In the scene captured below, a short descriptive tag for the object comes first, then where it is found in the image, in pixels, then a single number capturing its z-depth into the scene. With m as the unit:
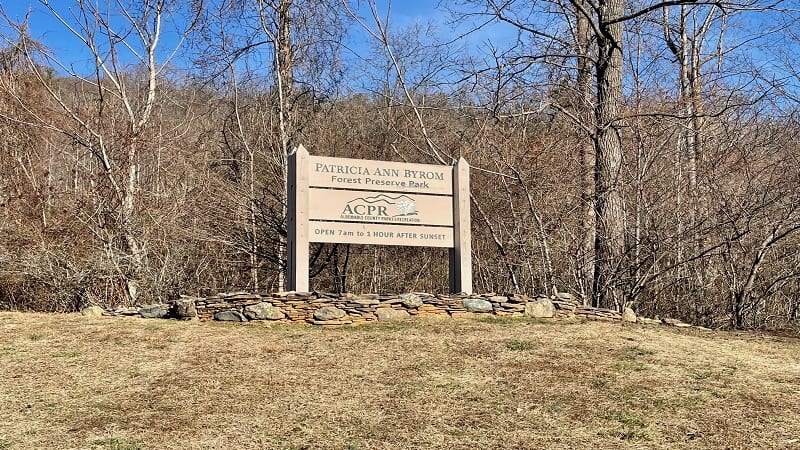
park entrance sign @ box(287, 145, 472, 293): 8.28
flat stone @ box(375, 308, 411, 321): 8.24
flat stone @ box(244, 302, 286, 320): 8.02
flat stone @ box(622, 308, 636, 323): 8.70
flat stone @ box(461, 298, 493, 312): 8.49
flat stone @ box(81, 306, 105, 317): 8.39
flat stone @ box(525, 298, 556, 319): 8.58
